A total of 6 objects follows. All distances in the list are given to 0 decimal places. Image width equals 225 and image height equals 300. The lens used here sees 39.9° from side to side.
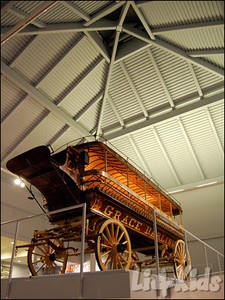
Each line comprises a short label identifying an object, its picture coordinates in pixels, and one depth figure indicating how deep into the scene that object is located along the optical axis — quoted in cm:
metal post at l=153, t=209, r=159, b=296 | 404
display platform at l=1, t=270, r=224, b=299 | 371
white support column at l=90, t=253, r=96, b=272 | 1097
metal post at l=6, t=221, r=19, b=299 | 463
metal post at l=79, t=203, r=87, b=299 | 394
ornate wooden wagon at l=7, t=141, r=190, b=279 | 577
